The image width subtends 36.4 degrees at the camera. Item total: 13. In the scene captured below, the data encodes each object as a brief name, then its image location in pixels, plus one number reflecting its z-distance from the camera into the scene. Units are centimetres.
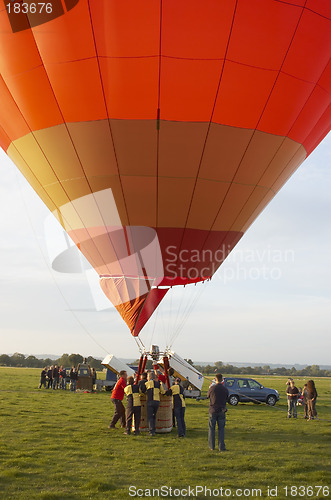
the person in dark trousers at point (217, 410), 978
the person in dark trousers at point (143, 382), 1147
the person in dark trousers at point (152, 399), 1136
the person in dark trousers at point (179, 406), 1144
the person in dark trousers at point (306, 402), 1610
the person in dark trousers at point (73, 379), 2670
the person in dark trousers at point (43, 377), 2766
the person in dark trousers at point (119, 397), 1241
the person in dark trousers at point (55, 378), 2775
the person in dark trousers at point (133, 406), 1149
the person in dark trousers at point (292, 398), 1605
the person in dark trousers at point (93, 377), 2734
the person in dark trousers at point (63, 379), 2808
